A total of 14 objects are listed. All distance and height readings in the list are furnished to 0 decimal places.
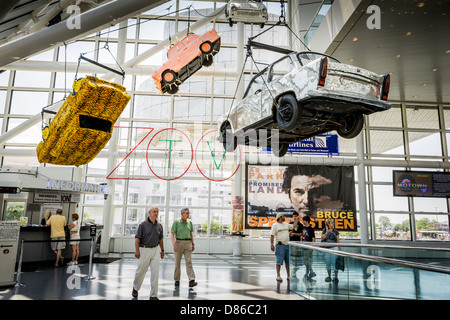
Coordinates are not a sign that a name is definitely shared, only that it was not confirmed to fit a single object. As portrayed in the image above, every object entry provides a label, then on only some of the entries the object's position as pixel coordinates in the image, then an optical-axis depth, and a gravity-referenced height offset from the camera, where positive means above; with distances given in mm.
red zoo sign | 13547 +2281
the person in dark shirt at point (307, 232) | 7668 -615
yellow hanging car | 5191 +1503
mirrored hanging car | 4516 +1789
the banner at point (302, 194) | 12703 +583
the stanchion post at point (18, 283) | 6329 -1685
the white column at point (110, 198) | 12641 +279
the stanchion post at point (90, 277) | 7071 -1729
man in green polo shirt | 6434 -796
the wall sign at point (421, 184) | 12961 +1135
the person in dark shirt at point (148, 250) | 5289 -797
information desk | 9039 -1417
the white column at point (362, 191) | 12938 +776
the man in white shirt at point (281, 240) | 7262 -783
